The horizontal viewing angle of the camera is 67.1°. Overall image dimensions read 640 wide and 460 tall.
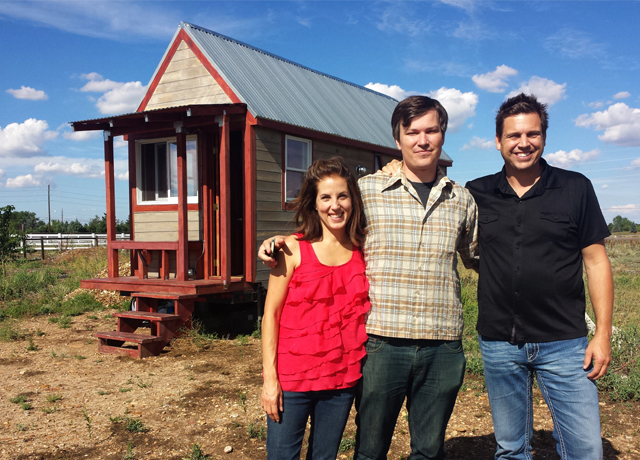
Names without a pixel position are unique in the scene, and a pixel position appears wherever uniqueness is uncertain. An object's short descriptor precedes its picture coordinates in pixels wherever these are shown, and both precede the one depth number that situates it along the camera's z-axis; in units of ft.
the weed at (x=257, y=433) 13.19
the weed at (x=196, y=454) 11.98
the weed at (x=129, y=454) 12.01
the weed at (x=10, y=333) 24.95
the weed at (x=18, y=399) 16.13
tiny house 23.68
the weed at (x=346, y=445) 12.58
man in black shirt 7.57
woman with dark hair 7.22
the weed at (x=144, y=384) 17.36
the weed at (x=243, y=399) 15.28
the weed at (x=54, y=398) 16.14
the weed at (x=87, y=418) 13.79
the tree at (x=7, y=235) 48.67
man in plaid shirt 7.60
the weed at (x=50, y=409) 15.21
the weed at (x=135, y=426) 13.74
